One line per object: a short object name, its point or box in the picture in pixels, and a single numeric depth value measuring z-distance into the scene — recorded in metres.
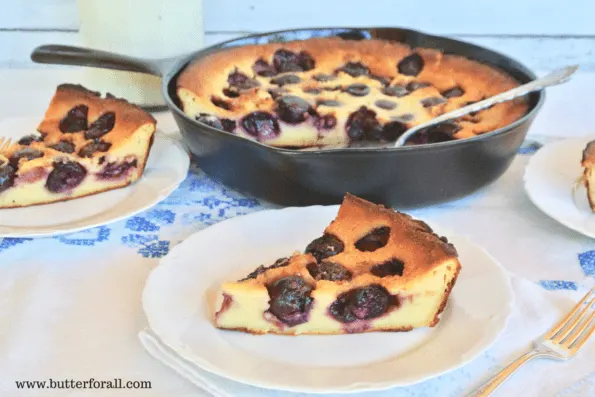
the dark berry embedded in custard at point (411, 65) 1.73
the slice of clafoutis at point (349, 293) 0.98
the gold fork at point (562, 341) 0.90
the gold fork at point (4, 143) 1.45
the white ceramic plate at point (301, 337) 0.87
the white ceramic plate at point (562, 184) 1.24
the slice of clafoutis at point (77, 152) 1.33
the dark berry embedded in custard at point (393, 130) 1.51
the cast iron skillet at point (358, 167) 1.18
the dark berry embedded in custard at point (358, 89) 1.61
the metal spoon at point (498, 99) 1.42
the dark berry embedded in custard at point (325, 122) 1.55
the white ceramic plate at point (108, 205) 1.21
